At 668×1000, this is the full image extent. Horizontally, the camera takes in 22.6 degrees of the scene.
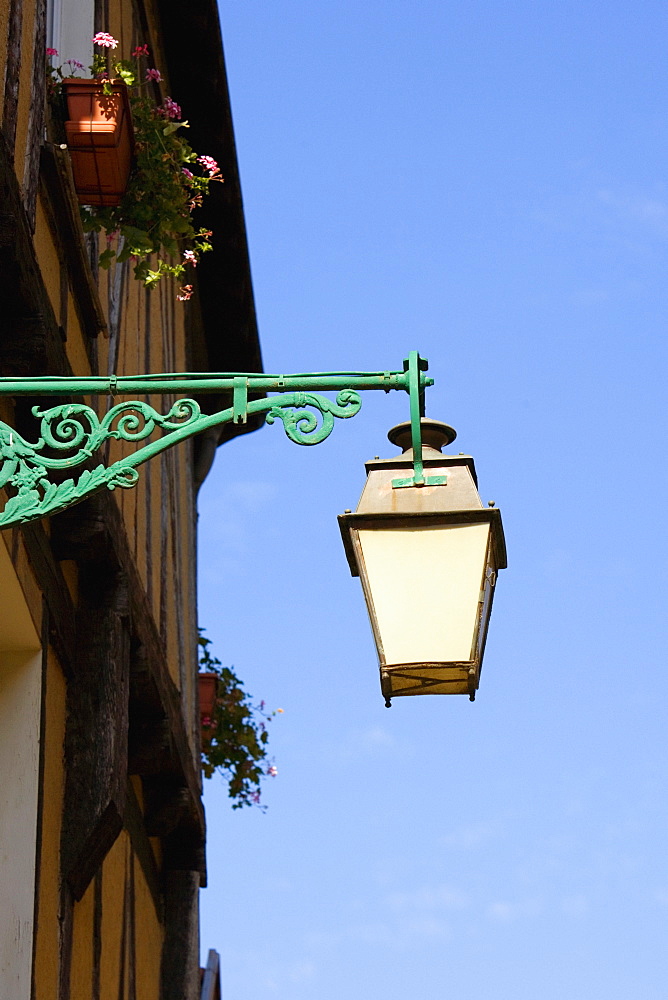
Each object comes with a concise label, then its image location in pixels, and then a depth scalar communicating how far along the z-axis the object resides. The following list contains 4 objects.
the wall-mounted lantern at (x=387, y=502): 3.09
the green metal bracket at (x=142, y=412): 3.06
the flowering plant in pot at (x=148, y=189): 5.33
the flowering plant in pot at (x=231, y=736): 9.19
